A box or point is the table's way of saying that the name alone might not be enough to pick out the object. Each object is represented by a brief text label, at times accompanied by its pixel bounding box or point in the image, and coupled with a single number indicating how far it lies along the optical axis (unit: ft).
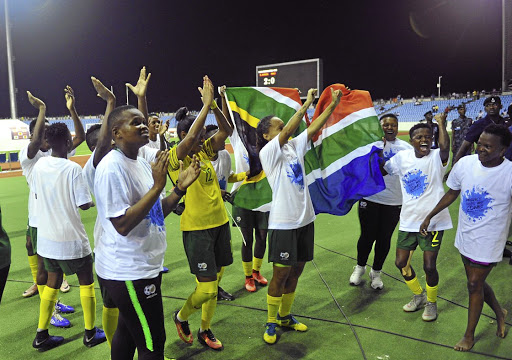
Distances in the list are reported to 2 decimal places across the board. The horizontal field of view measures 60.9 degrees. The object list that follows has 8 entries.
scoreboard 55.06
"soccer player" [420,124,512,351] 11.34
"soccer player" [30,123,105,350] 12.01
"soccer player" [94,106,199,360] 7.74
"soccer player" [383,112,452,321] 13.75
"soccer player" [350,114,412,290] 16.48
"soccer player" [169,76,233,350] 12.09
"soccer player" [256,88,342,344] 12.19
